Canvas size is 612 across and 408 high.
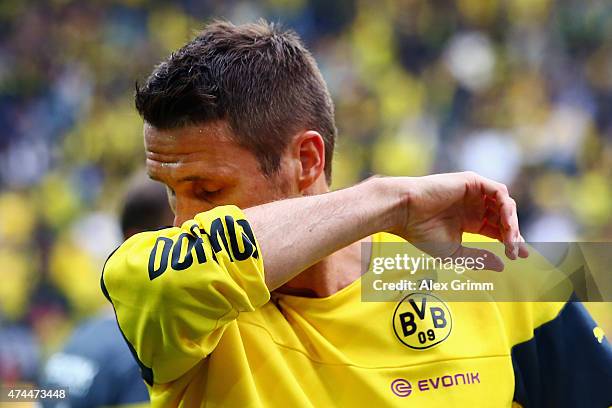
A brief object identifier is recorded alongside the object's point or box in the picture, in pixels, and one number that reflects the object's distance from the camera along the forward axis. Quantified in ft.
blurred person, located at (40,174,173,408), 31.20
